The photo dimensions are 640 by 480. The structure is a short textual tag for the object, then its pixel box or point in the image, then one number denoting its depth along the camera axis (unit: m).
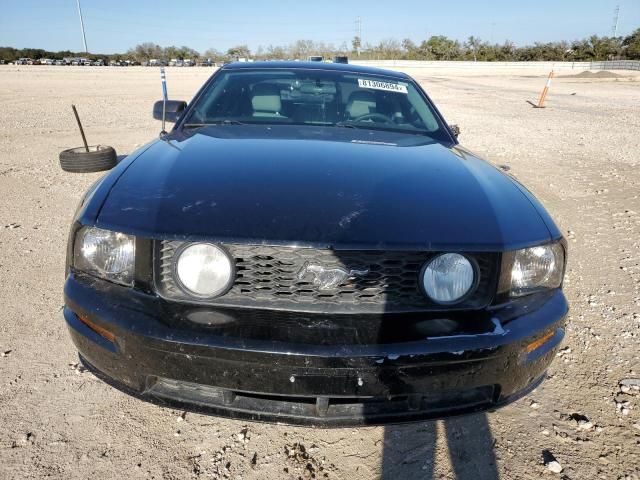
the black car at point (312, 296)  1.45
